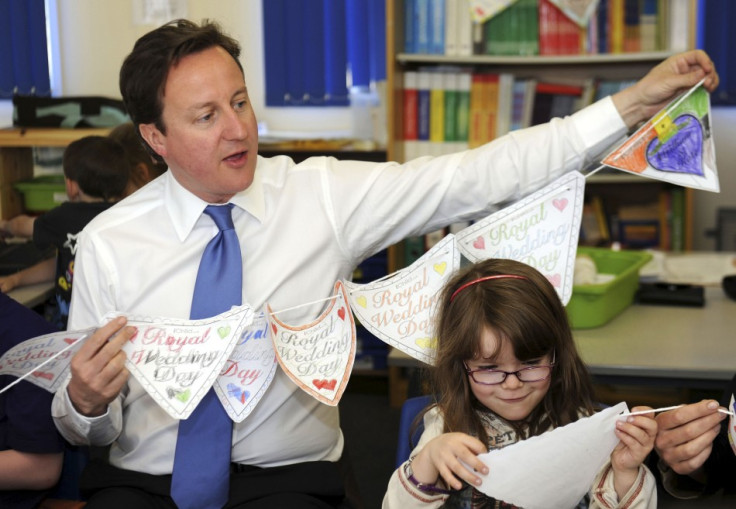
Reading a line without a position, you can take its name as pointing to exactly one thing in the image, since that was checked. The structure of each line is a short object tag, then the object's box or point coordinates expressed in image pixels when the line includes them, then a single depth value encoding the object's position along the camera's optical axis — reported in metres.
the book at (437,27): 3.66
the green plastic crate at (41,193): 3.65
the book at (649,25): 3.60
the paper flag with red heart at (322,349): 1.55
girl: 1.40
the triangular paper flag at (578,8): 3.60
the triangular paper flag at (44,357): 1.54
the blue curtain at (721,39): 3.71
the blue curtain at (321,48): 4.00
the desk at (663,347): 1.98
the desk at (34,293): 2.57
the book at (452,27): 3.65
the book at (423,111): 3.73
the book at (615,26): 3.63
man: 1.65
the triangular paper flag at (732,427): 1.30
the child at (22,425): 1.64
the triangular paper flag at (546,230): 1.67
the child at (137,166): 2.85
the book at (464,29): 3.66
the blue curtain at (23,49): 4.12
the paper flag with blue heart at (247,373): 1.61
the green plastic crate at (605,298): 2.25
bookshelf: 3.56
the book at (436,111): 3.73
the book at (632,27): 3.62
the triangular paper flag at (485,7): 3.64
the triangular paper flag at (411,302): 1.65
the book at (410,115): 3.73
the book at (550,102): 3.80
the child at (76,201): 2.65
